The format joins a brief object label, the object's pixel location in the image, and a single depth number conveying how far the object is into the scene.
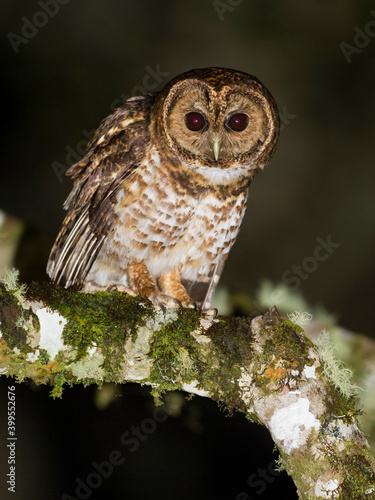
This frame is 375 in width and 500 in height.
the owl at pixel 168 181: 7.05
